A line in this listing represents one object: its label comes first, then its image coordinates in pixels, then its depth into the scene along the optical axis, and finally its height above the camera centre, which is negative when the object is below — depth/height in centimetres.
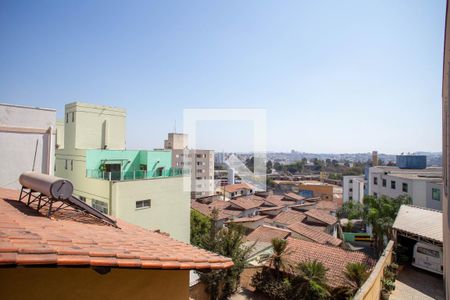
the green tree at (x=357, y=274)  1098 -505
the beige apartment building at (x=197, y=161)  5125 -146
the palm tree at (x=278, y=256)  1407 -552
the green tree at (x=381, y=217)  1869 -459
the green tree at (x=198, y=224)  2233 -627
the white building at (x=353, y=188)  4954 -643
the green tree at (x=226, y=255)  1255 -531
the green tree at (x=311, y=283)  1192 -604
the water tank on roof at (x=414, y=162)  4162 -101
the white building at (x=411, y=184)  2578 -325
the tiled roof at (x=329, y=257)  1355 -594
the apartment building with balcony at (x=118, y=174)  1419 -125
